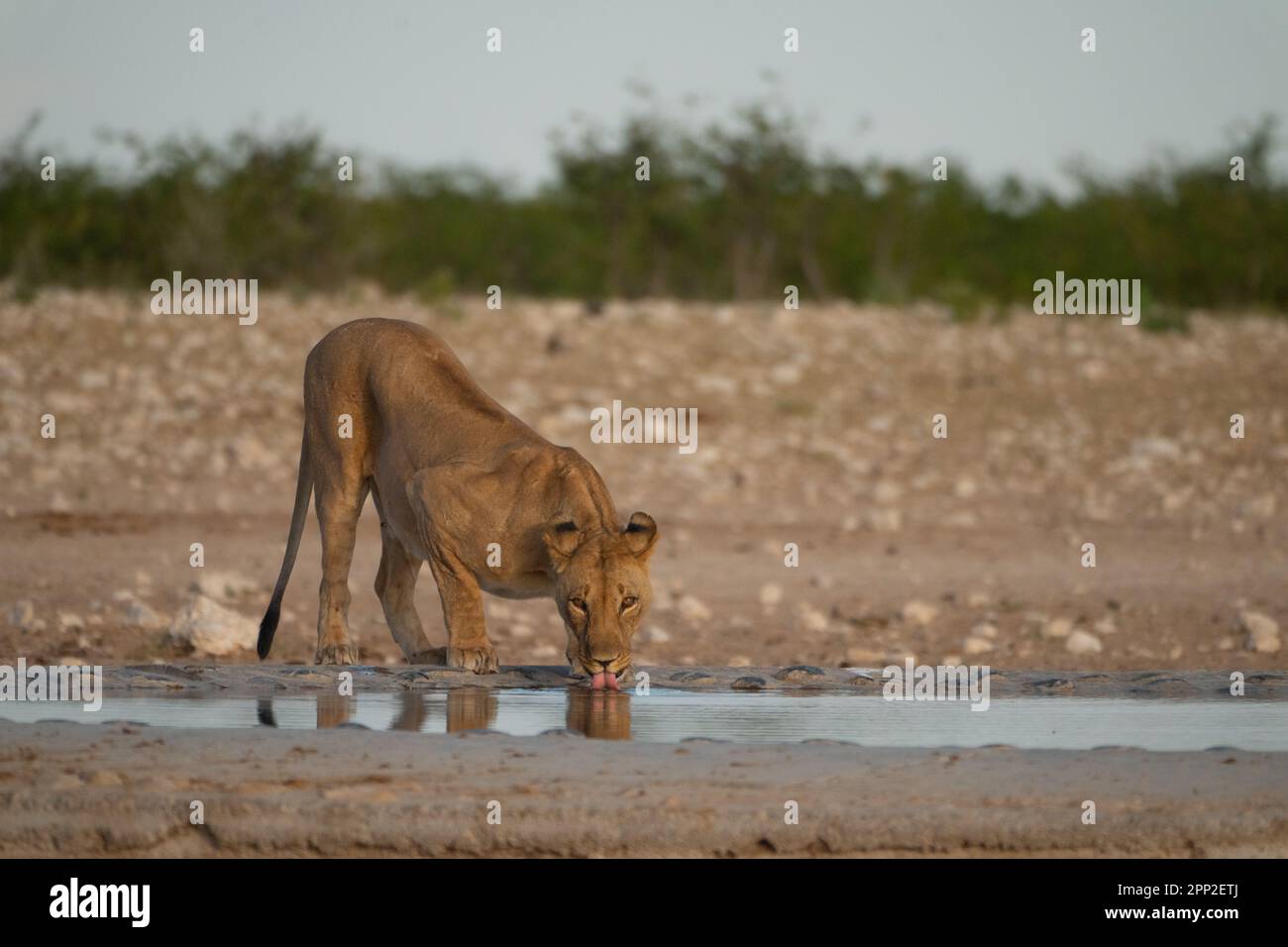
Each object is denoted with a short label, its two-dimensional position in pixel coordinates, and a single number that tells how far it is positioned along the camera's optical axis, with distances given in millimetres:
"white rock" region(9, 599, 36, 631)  18437
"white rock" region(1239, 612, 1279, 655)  18687
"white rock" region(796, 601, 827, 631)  20156
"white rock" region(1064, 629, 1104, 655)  18812
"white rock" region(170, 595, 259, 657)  17687
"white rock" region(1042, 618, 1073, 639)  19516
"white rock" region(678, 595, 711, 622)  20562
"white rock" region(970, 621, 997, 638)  19437
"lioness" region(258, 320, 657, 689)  13891
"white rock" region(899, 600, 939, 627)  20344
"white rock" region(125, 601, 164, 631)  18703
